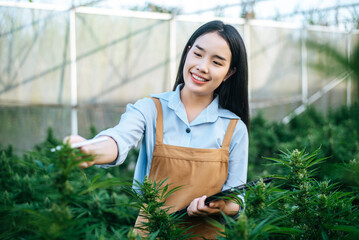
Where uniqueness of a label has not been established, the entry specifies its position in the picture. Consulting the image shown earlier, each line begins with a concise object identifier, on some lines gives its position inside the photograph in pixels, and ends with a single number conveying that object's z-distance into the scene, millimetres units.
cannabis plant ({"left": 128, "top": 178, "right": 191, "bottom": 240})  999
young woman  1468
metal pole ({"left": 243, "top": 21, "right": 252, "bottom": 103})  7551
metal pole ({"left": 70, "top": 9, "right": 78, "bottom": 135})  5738
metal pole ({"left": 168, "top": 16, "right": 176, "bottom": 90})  6621
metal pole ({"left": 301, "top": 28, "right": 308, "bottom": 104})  8586
